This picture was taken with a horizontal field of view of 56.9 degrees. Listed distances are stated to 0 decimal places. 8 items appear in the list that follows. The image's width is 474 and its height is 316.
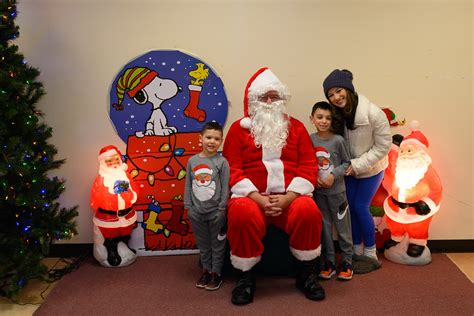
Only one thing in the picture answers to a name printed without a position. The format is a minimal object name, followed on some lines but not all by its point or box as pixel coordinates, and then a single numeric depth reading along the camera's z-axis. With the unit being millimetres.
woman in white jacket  3151
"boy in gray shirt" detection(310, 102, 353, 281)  3121
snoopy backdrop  3490
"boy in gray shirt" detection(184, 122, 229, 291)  3029
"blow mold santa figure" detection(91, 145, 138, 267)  3316
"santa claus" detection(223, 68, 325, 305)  2879
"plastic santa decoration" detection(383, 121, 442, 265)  3332
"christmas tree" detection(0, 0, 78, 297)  2830
